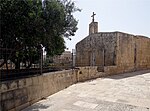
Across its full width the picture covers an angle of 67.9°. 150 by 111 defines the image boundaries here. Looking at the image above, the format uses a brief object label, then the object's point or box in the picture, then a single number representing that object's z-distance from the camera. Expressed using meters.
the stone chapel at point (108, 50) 9.54
